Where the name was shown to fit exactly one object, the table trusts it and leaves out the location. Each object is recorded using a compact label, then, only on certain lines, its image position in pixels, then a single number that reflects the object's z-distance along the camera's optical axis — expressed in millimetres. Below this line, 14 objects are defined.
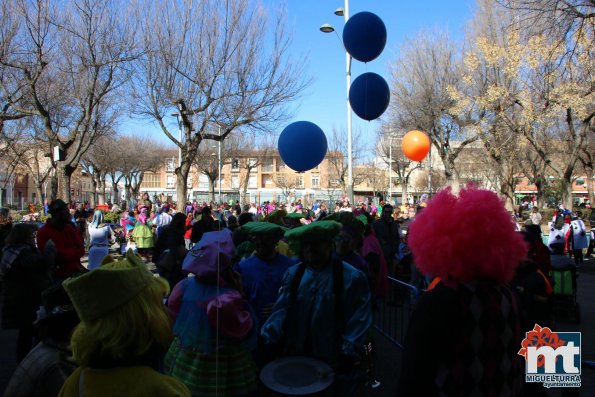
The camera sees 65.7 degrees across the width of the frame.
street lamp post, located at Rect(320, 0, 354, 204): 14117
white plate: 2465
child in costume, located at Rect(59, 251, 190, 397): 1559
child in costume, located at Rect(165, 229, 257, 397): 2750
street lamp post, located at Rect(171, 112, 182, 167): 18858
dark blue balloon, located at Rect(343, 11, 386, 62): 8750
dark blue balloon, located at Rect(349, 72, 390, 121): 8883
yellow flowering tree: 18297
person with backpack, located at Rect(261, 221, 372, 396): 2854
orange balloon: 10992
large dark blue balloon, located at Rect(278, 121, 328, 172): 8648
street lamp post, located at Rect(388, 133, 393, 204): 32759
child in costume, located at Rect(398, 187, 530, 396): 1735
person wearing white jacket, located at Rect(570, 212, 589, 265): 12902
